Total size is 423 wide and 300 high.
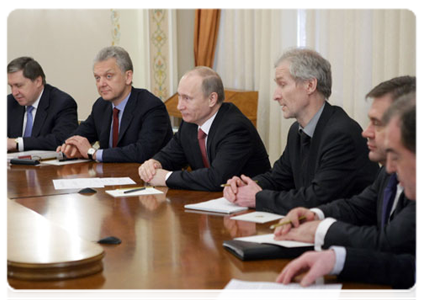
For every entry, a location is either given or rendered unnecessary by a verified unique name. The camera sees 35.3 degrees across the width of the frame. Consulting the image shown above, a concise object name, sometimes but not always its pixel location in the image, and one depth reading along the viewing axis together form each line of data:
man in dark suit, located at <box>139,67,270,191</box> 3.93
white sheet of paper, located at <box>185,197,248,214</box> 3.04
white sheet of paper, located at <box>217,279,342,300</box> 1.84
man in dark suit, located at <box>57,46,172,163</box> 5.03
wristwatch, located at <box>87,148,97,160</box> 4.88
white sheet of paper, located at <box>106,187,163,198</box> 3.46
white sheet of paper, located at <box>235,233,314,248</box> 2.30
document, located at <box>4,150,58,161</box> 4.92
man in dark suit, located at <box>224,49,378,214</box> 3.17
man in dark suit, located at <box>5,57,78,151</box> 5.89
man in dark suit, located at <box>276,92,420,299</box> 1.89
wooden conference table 1.92
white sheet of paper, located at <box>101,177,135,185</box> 3.86
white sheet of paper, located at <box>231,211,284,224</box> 2.84
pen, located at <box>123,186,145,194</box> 3.52
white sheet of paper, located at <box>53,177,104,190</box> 3.76
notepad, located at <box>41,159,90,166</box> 4.72
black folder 2.21
